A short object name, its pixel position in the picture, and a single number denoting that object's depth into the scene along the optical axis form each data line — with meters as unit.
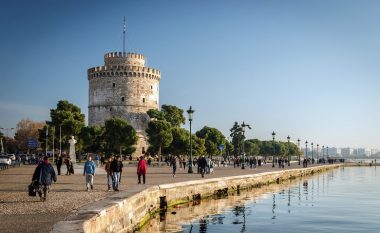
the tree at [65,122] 68.25
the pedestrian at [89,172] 20.14
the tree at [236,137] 124.56
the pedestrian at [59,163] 31.84
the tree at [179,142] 79.69
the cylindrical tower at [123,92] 84.38
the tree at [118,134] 71.31
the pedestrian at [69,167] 32.91
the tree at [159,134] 74.94
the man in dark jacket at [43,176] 16.02
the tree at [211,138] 95.50
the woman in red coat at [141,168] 23.30
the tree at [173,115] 91.00
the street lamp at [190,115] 37.97
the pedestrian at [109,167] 20.48
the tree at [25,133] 110.38
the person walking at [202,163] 32.19
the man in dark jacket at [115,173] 19.88
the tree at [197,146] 81.75
